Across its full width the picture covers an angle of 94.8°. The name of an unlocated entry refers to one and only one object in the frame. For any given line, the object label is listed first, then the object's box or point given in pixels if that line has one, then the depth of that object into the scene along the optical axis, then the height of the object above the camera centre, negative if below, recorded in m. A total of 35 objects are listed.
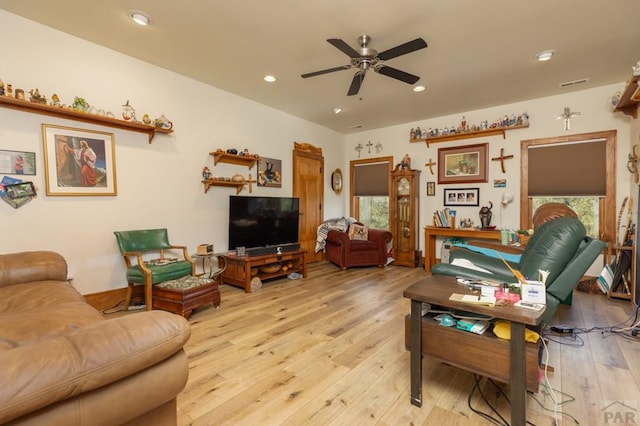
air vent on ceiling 3.69 +1.52
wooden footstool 2.82 -0.88
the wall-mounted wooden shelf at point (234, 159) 4.04 +0.67
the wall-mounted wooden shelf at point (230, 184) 3.97 +0.31
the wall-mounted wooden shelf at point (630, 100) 2.96 +1.16
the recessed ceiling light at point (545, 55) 3.04 +1.54
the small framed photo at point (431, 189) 5.35 +0.25
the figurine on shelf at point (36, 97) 2.61 +0.99
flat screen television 3.96 -0.23
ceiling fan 2.37 +1.27
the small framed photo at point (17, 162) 2.57 +0.41
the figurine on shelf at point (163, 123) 3.38 +0.97
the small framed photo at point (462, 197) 4.90 +0.10
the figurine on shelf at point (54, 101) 2.74 +1.00
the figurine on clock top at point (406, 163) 5.35 +0.72
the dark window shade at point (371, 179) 5.92 +0.50
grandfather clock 5.28 -0.20
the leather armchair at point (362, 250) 5.08 -0.81
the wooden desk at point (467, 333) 1.34 -0.63
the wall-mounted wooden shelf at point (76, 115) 2.56 +0.90
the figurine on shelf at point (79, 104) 2.87 +1.01
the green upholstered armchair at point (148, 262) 2.92 -0.61
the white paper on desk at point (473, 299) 1.43 -0.49
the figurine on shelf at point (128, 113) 3.18 +1.03
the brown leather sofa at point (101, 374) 0.66 -0.43
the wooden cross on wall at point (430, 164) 5.32 +0.70
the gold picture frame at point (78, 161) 2.80 +0.46
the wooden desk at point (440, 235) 4.43 -0.51
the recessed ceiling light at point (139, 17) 2.50 +1.64
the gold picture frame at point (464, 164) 4.82 +0.66
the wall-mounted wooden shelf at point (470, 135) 4.58 +1.13
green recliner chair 1.54 -0.31
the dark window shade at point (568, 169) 3.98 +0.46
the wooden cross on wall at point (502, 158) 4.62 +0.69
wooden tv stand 3.76 -0.84
